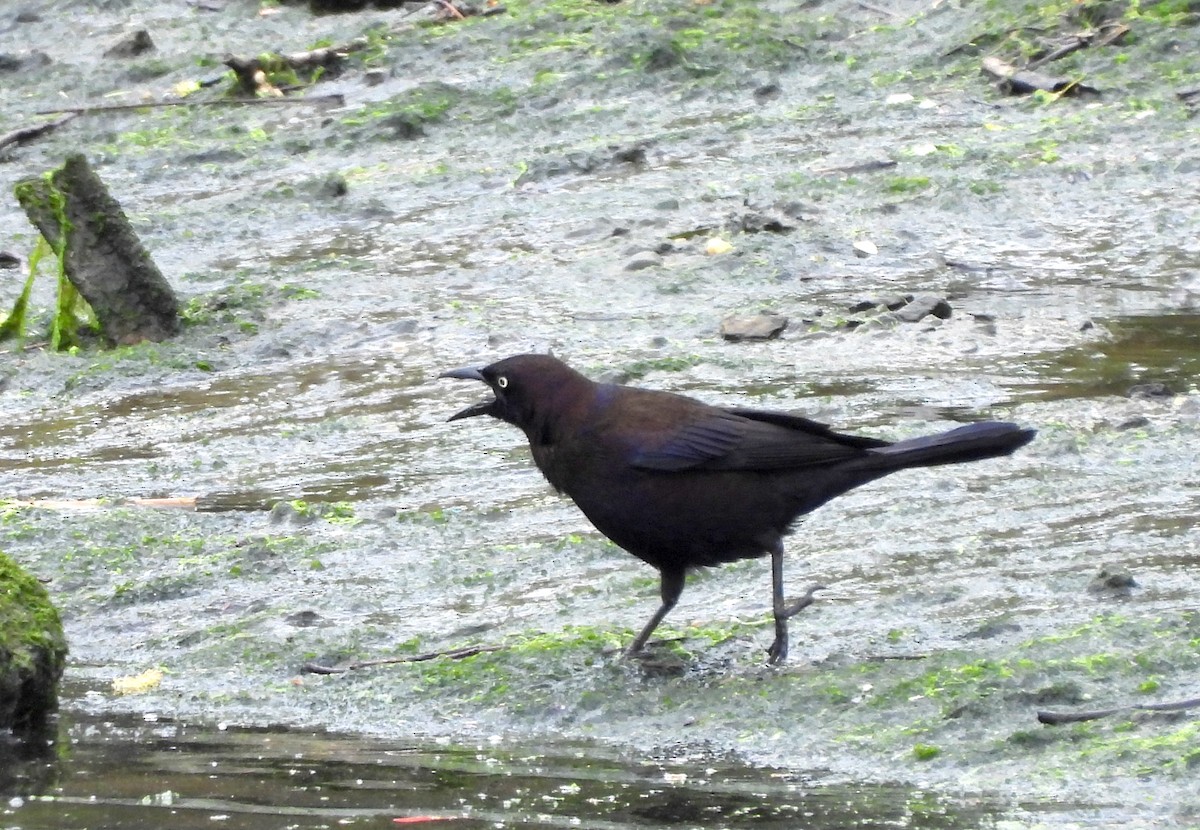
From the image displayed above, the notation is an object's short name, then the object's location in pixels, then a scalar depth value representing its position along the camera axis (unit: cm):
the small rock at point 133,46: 3241
